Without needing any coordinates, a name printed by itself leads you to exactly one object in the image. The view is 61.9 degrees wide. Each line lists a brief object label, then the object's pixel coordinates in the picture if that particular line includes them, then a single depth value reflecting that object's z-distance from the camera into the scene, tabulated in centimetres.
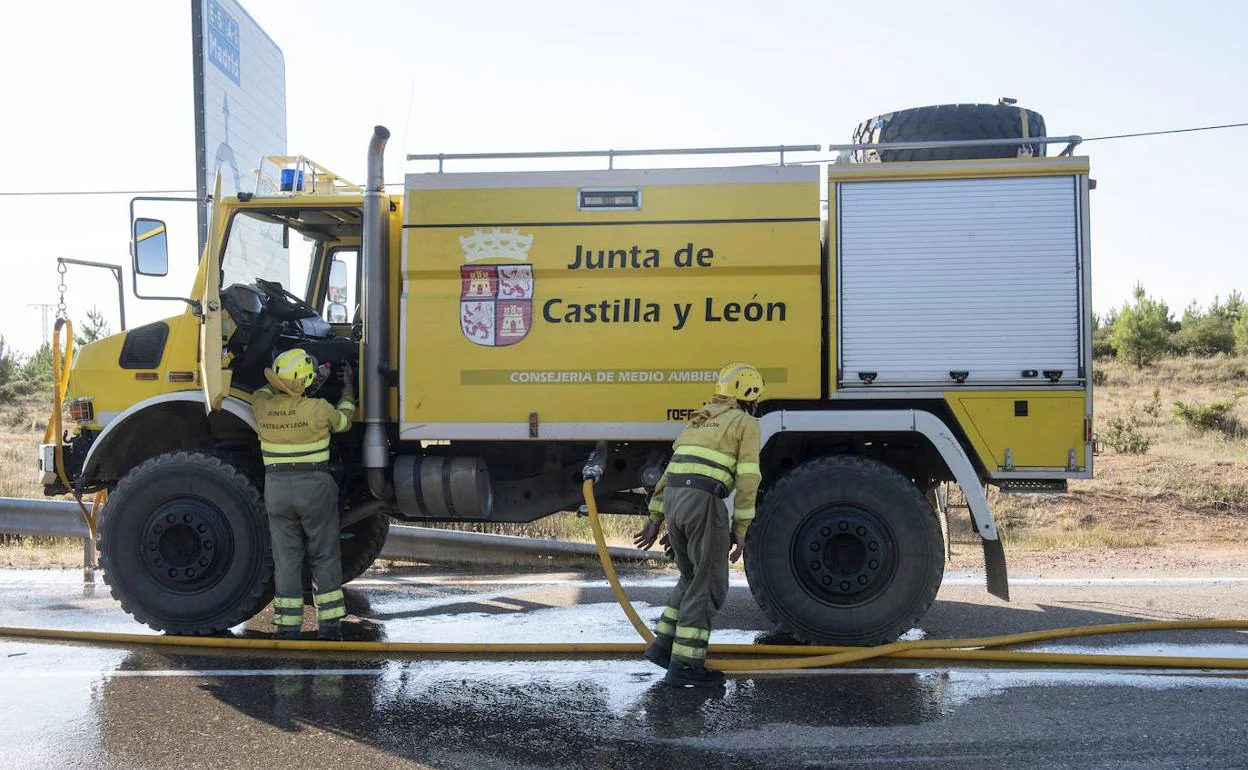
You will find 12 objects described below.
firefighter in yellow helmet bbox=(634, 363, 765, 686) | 532
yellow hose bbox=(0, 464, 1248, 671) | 543
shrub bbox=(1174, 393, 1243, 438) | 1920
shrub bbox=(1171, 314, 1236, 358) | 3906
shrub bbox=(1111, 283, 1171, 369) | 3722
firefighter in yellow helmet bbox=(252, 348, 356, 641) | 613
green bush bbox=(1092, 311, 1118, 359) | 4031
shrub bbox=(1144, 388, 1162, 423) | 2131
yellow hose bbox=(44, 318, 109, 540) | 655
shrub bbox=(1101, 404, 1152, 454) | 1609
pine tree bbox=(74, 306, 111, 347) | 3912
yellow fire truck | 598
